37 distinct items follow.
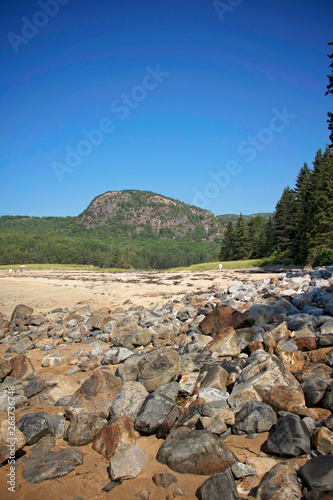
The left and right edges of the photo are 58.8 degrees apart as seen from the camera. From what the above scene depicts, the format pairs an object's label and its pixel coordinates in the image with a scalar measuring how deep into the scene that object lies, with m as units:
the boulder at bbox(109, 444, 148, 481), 3.80
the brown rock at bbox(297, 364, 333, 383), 4.91
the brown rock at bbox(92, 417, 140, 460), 4.36
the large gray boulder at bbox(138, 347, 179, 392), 5.85
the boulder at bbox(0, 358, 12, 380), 7.36
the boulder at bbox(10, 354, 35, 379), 7.53
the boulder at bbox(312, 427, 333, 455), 3.56
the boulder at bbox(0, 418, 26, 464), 4.19
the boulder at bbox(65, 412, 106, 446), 4.66
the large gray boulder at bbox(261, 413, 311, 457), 3.61
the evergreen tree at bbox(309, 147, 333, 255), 31.86
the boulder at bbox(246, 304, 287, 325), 8.29
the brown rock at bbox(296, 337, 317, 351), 6.07
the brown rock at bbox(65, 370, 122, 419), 5.20
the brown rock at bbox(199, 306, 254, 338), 8.08
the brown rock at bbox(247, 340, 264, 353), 6.39
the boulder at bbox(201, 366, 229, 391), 5.33
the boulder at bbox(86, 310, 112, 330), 11.55
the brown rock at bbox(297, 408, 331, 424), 4.11
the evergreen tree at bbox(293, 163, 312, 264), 35.25
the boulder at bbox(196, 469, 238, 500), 3.23
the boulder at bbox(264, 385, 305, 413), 4.35
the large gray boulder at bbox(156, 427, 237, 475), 3.69
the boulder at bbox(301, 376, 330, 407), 4.42
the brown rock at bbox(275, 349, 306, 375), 5.34
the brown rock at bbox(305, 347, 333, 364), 5.41
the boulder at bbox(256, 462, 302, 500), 3.09
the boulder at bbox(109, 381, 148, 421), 5.06
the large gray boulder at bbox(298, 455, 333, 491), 3.02
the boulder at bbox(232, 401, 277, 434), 4.20
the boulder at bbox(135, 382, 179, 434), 4.59
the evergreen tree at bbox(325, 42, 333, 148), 25.41
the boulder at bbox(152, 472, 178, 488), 3.59
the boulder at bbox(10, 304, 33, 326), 13.91
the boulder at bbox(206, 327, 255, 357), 6.84
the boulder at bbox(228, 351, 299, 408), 4.73
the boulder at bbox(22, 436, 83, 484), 3.90
